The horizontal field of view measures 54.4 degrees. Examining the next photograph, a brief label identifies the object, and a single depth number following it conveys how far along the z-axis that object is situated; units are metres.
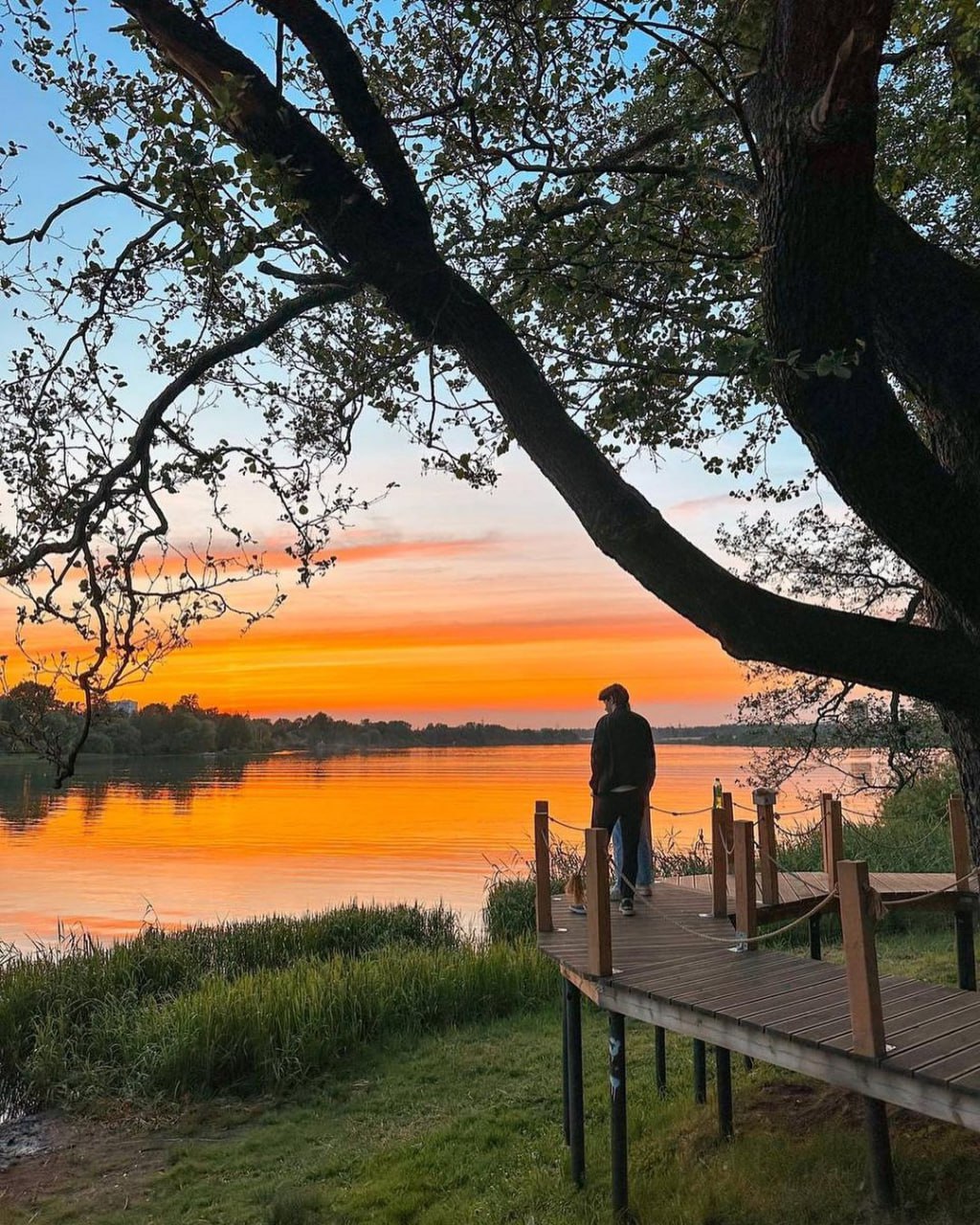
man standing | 8.36
